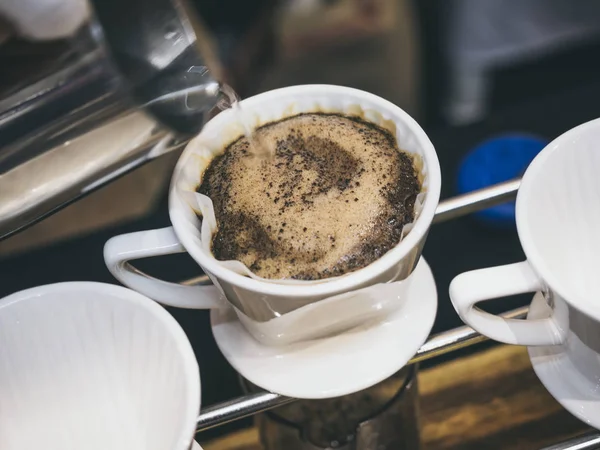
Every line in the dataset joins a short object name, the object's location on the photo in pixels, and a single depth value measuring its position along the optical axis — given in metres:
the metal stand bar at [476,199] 0.63
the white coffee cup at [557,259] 0.48
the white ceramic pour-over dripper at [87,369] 0.51
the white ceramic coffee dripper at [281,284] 0.47
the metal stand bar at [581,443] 0.56
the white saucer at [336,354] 0.53
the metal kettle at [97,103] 0.51
